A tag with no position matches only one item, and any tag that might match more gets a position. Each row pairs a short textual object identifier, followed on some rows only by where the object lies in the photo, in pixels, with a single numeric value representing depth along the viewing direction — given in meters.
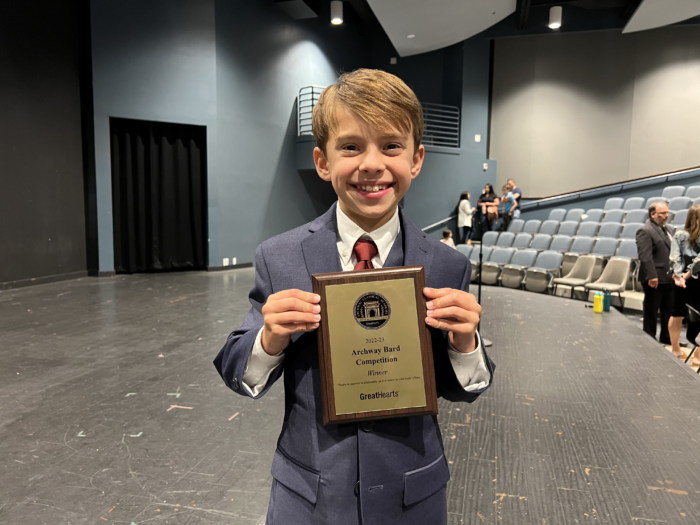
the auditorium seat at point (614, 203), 8.79
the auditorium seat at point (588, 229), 7.82
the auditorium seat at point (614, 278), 5.74
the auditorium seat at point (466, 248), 8.16
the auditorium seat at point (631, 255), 6.05
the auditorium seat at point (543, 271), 6.48
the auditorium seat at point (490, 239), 8.78
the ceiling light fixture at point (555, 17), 9.81
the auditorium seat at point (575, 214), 8.89
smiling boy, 0.80
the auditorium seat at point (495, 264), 7.08
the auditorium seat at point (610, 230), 7.48
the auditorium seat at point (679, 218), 6.74
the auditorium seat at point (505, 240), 8.43
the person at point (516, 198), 9.61
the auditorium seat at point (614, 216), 8.08
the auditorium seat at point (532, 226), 8.88
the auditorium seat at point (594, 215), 8.41
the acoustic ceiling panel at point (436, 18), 7.96
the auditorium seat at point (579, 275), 6.17
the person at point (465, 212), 9.95
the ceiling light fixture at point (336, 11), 9.38
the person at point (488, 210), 9.47
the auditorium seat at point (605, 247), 6.83
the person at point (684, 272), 4.00
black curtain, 7.60
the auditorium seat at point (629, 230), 7.17
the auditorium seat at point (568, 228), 8.18
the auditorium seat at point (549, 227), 8.54
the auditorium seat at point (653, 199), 7.87
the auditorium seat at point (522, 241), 8.09
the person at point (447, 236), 7.13
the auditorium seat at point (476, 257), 7.18
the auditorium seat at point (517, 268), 6.80
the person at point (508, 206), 9.53
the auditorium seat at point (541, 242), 7.76
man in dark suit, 4.29
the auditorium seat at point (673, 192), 8.21
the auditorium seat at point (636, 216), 7.66
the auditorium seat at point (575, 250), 6.82
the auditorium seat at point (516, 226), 9.23
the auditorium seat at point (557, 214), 9.21
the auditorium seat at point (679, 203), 7.26
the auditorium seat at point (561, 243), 7.38
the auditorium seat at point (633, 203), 8.38
